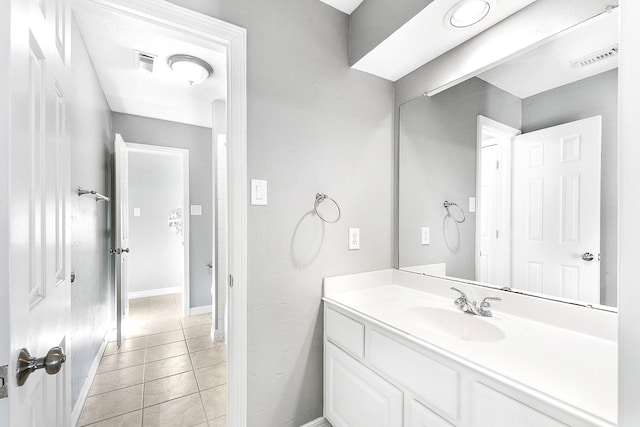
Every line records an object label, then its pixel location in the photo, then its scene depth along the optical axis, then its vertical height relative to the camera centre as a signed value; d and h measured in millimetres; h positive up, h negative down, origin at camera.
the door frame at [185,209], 3578 +26
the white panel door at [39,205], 554 +16
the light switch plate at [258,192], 1430 +93
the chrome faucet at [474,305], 1308 -436
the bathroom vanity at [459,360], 771 -476
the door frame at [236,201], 1378 +48
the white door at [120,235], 2576 -222
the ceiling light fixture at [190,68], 2150 +1095
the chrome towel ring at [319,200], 1612 +61
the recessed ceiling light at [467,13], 1250 +880
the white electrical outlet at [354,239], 1735 -166
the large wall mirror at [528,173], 1071 +174
